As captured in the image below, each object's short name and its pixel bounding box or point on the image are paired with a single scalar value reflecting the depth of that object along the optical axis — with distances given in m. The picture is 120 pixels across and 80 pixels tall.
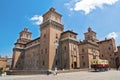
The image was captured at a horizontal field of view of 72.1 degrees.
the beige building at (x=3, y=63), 34.67
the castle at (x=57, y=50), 26.72
